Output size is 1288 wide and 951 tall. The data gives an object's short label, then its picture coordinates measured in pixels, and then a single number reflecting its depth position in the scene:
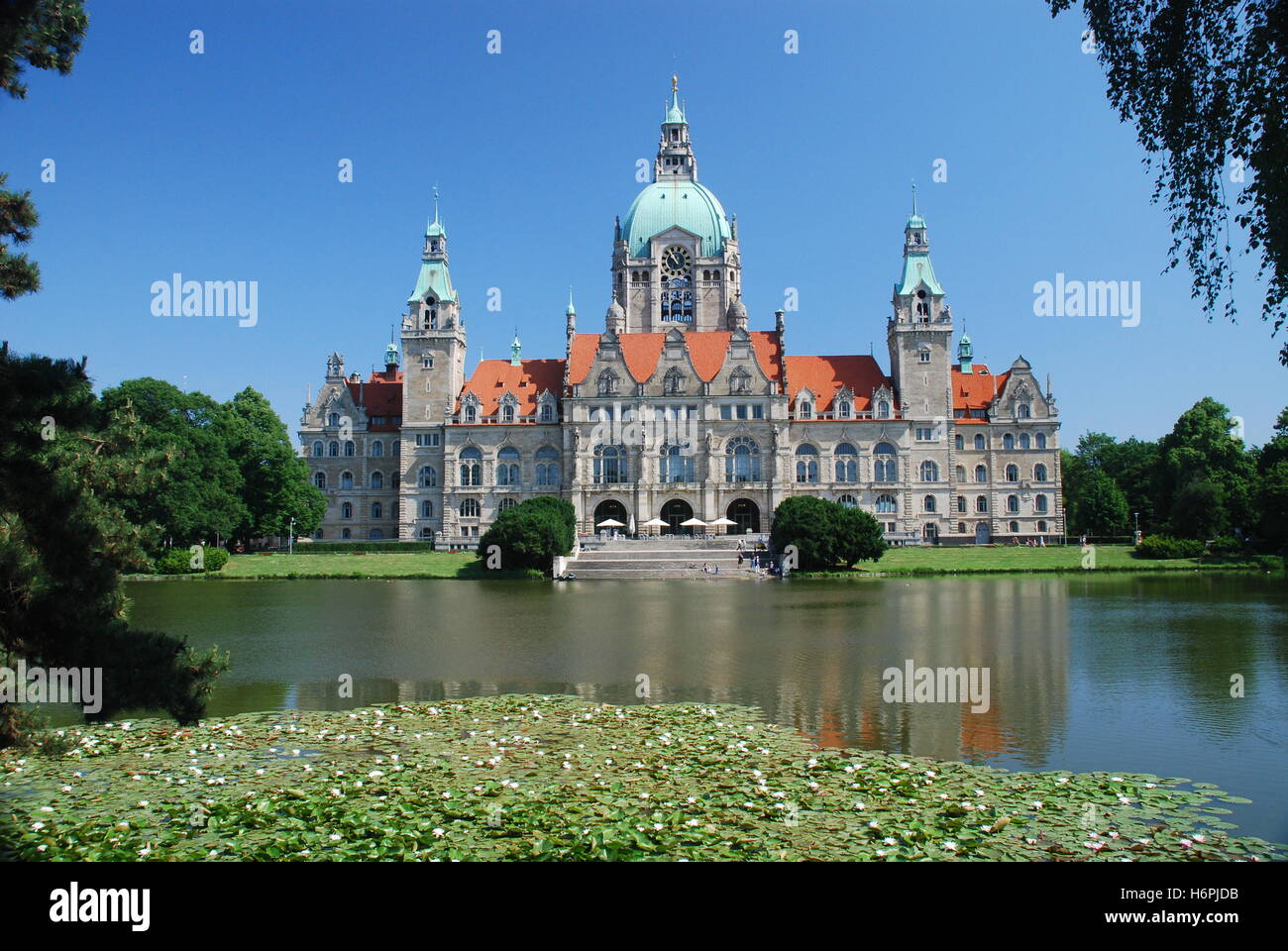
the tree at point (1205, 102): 10.78
